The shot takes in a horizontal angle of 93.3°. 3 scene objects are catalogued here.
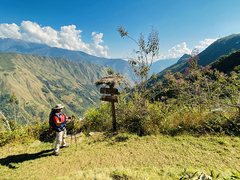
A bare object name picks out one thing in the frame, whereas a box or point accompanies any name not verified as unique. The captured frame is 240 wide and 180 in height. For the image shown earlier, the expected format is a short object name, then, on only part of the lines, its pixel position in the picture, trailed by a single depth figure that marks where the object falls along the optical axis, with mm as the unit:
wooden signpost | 6672
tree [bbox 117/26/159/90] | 6930
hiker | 5156
